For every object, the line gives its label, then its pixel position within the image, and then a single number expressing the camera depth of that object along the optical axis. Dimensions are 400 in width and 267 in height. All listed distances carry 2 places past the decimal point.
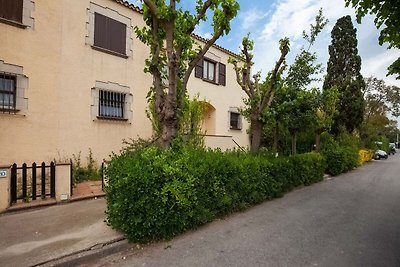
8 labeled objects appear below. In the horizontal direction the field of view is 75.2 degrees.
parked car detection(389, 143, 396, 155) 42.78
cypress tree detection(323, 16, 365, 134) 17.72
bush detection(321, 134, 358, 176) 13.85
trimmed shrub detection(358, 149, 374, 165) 19.89
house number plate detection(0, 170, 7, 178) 5.59
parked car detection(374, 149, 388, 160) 28.58
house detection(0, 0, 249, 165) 7.55
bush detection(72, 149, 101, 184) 8.53
